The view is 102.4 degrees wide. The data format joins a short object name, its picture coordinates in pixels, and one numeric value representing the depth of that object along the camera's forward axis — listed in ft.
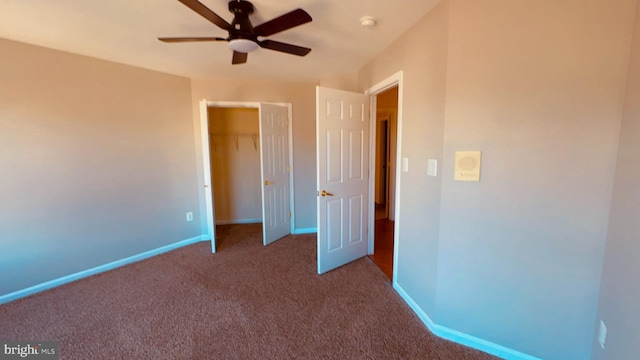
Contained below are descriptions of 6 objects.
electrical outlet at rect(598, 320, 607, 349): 4.47
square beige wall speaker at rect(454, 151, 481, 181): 5.57
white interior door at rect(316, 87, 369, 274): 8.85
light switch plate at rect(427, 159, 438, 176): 6.27
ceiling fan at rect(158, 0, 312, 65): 5.23
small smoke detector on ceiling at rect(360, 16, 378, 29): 6.46
